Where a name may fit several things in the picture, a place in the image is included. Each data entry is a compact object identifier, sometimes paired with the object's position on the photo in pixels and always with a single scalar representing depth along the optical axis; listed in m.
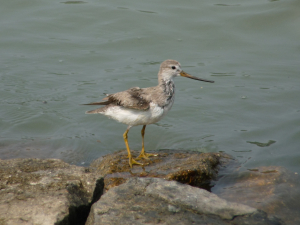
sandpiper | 11.95
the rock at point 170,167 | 10.52
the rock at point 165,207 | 7.48
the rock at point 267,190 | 9.71
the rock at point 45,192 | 7.53
